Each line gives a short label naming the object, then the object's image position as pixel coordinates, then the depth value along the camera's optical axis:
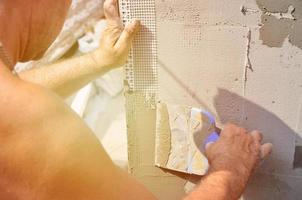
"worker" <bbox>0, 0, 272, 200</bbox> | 1.01
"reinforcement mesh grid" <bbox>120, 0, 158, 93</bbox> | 1.45
